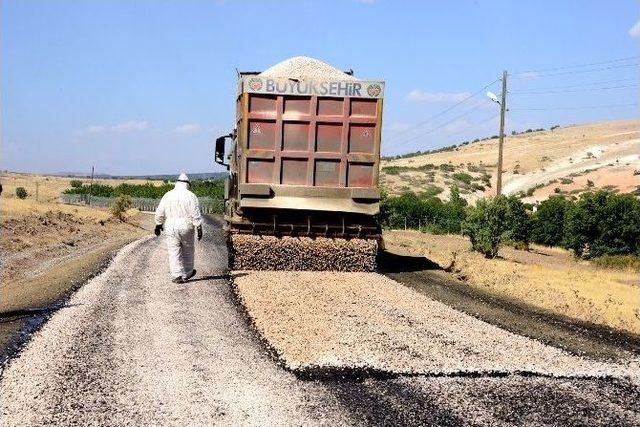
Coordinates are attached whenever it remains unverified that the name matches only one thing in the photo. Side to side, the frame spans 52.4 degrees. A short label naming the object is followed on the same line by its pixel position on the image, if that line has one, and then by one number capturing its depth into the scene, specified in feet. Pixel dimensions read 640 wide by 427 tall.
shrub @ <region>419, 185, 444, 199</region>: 239.91
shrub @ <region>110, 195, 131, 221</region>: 131.54
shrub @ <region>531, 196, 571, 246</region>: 131.23
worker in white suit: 38.70
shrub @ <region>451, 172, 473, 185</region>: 277.83
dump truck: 43.16
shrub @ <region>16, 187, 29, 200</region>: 224.33
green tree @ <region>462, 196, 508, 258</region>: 83.71
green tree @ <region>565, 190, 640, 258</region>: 102.01
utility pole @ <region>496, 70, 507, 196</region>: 98.07
